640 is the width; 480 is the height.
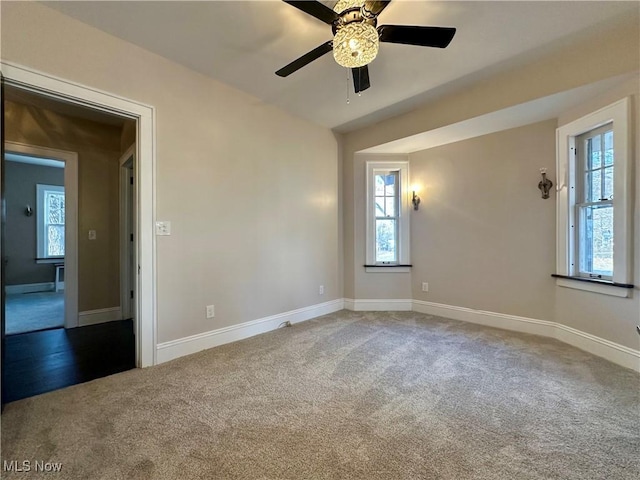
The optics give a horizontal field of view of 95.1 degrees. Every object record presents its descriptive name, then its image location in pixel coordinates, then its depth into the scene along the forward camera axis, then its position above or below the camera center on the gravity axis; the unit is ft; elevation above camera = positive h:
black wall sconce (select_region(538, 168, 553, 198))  10.53 +1.90
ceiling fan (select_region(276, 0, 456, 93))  5.82 +4.26
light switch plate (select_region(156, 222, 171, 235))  8.54 +0.32
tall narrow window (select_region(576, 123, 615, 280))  9.04 +1.09
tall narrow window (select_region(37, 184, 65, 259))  21.65 +1.42
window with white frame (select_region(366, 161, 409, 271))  14.52 +1.19
